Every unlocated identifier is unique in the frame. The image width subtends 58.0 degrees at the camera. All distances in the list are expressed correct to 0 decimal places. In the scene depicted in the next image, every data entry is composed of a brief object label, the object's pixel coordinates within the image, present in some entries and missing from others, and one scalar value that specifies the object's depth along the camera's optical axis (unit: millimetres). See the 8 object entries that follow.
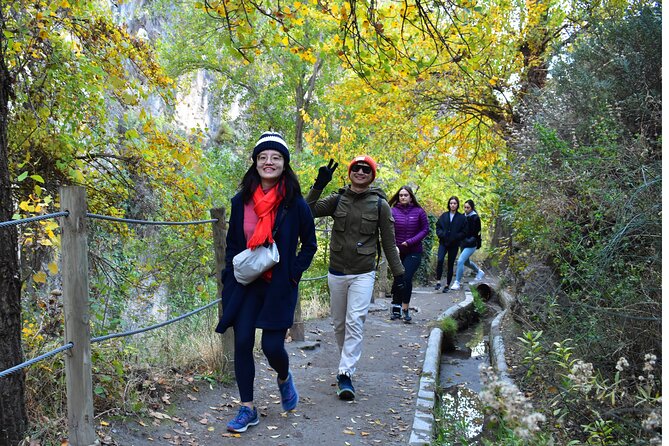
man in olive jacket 5449
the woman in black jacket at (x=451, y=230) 13523
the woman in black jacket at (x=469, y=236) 13570
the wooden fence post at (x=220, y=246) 5371
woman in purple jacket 9031
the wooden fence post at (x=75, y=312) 3537
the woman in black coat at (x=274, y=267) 4215
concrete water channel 4789
